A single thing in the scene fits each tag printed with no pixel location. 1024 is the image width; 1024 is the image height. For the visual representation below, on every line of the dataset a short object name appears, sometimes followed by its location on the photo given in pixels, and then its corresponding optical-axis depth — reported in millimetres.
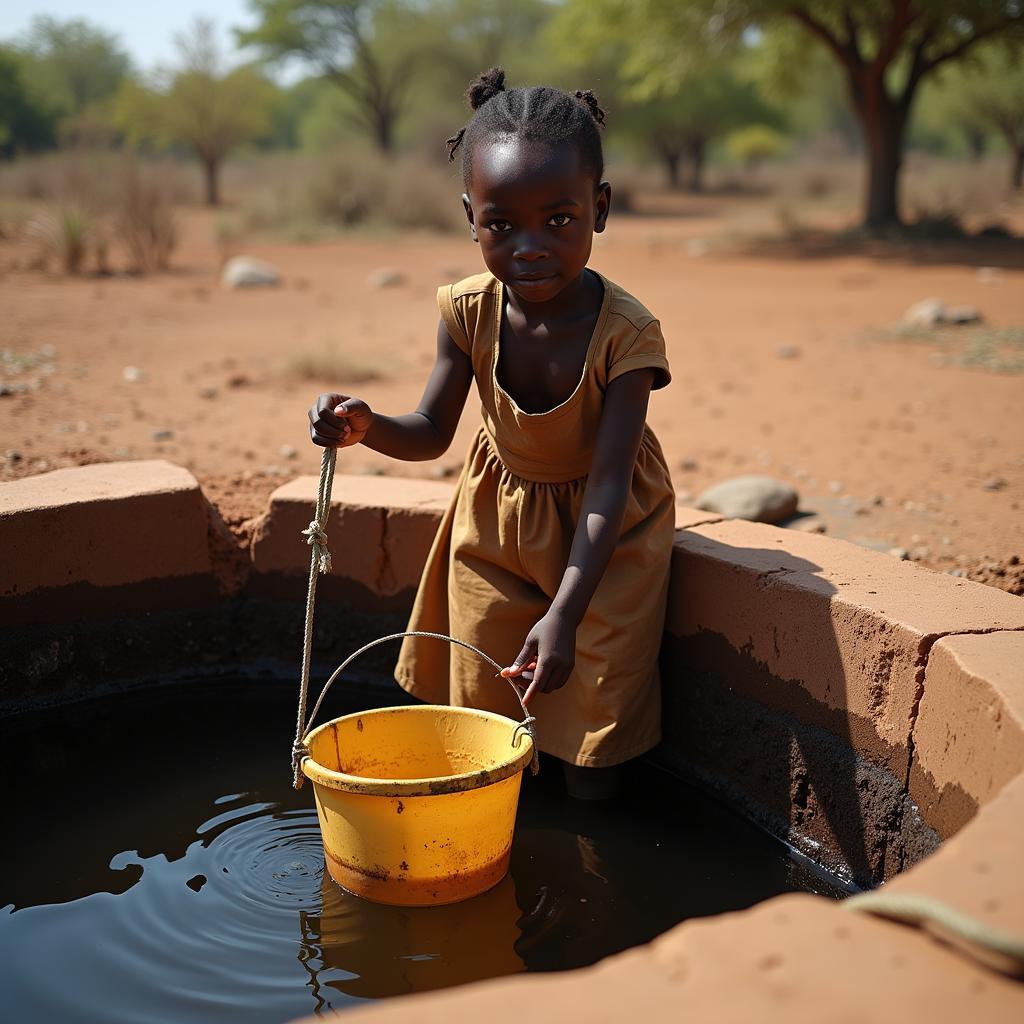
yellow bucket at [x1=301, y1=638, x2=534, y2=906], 2240
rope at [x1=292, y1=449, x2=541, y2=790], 2316
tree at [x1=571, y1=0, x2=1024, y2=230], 14383
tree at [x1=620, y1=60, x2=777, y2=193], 34031
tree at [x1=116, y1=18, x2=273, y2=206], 27703
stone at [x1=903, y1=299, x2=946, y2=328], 8227
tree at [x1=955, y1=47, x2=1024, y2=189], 28188
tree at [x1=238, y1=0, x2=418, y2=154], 33250
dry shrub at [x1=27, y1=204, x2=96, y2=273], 11156
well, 1289
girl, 2398
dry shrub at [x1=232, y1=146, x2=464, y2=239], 18031
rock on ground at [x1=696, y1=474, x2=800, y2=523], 4098
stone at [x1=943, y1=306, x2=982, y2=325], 8266
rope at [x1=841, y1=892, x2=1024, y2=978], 1278
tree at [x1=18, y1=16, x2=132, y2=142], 52656
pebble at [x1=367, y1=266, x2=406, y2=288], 11320
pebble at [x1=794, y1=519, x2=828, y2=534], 4039
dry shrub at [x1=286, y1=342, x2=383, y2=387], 6562
